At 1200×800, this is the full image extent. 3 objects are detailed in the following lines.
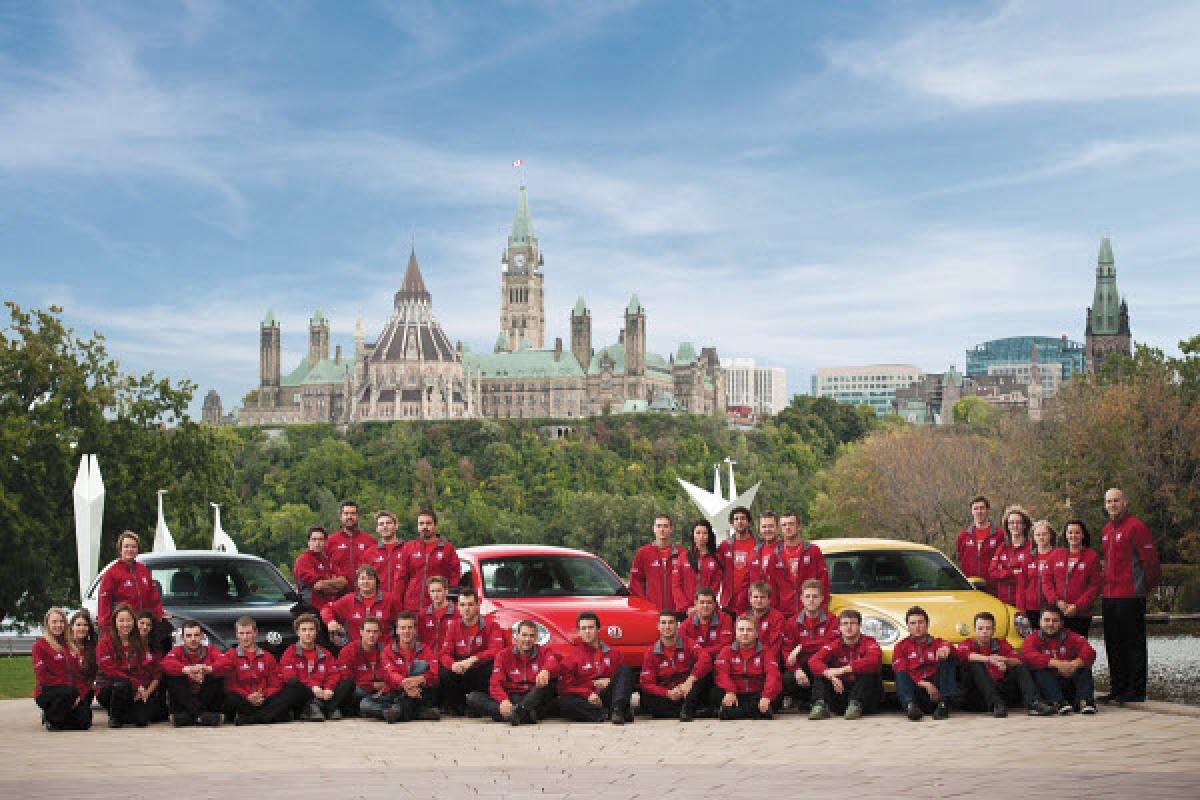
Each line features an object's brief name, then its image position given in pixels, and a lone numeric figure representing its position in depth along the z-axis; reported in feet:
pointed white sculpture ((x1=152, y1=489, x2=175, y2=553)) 113.39
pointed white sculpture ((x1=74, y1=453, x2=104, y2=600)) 91.15
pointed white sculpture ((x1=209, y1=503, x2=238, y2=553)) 136.56
